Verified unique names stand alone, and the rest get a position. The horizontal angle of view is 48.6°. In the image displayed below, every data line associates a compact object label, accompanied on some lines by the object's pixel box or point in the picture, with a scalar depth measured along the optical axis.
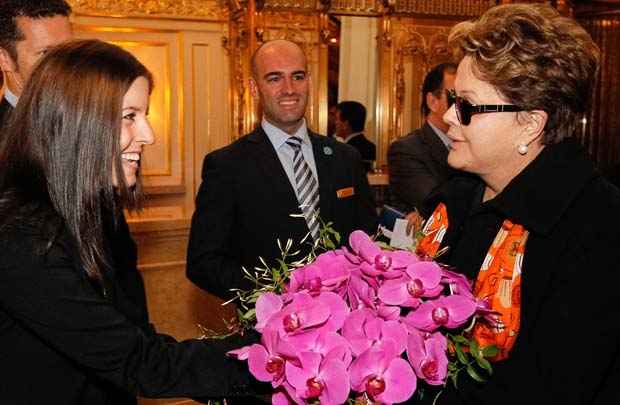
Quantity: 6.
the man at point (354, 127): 6.20
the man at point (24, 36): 2.36
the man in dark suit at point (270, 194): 2.60
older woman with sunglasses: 1.40
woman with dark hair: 1.39
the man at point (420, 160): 3.33
